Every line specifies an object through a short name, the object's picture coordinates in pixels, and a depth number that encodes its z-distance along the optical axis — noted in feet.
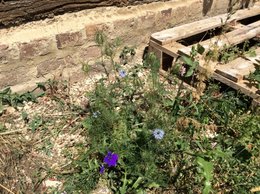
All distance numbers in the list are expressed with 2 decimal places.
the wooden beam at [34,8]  5.12
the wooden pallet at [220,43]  5.57
